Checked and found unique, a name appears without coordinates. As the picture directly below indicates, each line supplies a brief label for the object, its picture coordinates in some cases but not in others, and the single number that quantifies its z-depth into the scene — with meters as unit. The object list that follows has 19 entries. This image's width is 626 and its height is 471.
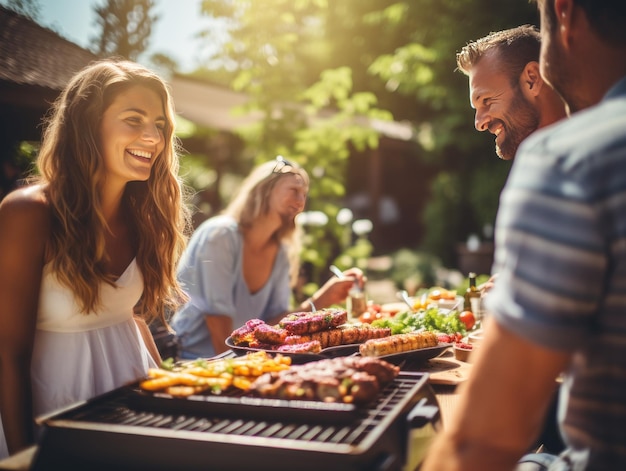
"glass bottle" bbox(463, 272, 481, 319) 4.07
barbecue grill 1.43
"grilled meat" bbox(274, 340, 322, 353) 2.51
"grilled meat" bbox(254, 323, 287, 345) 2.74
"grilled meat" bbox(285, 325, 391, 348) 2.77
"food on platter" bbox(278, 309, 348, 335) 2.81
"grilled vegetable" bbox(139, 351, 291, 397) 1.90
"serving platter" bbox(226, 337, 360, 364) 2.45
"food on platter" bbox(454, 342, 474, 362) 2.92
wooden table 2.28
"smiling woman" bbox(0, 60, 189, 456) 2.34
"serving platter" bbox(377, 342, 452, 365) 2.56
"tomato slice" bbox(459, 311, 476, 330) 3.79
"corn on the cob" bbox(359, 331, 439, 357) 2.54
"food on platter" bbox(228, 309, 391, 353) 2.74
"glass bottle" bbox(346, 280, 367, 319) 4.26
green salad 3.25
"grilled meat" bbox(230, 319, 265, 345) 2.80
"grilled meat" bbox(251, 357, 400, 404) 1.79
